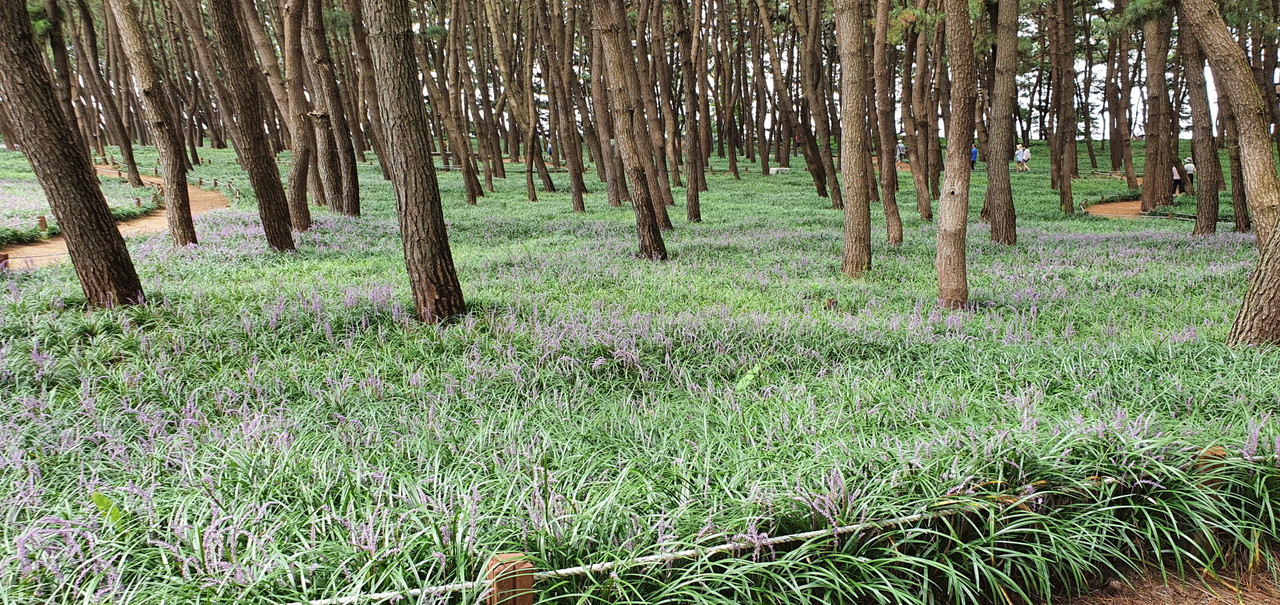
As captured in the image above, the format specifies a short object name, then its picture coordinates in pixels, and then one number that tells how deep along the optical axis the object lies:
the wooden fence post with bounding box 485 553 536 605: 2.21
